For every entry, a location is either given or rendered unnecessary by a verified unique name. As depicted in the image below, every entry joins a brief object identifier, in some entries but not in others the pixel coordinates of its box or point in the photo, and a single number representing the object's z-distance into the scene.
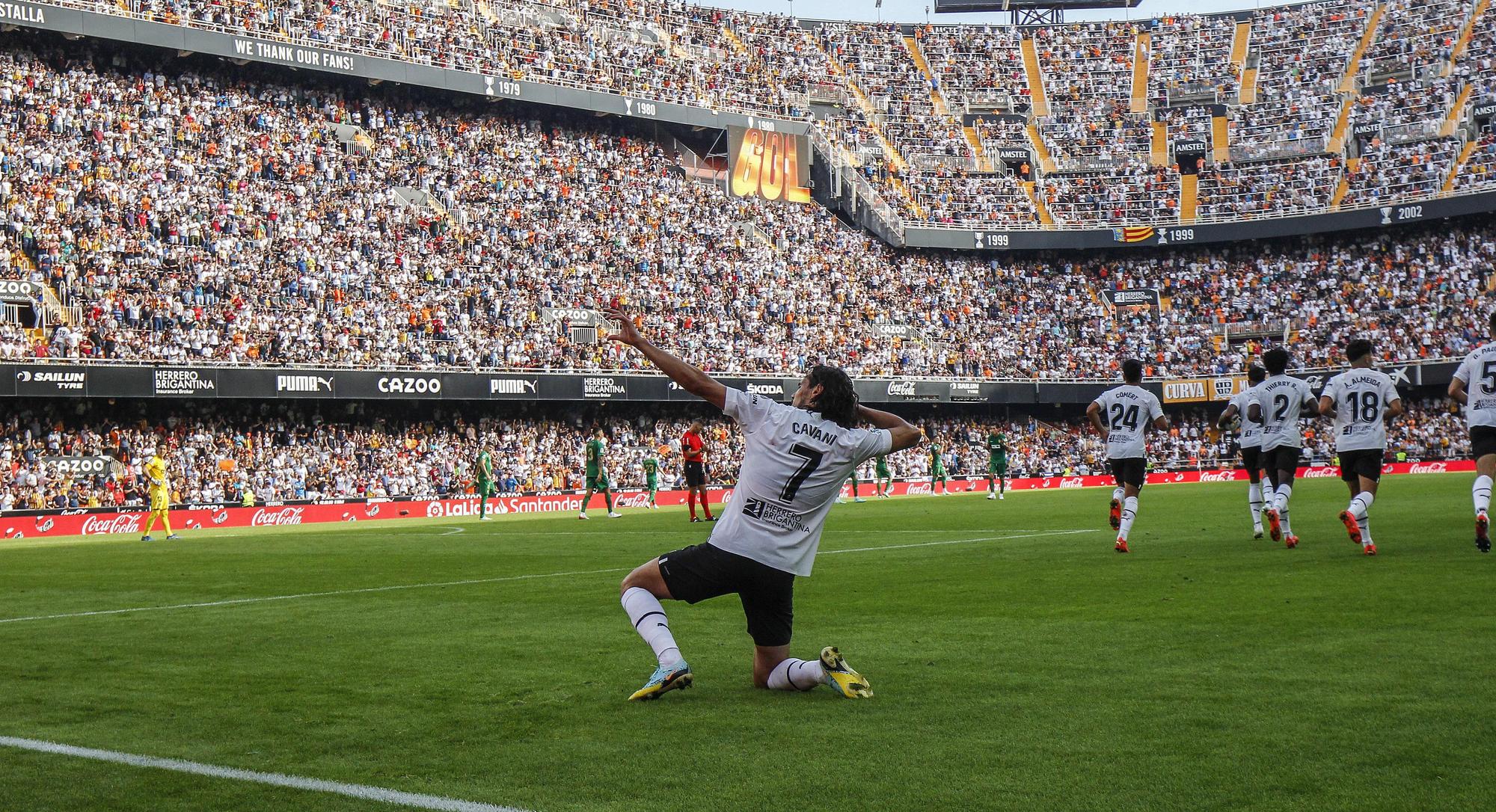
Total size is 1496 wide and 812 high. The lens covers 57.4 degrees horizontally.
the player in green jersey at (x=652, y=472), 39.19
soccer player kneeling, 7.73
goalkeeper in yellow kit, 30.31
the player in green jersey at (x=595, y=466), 33.81
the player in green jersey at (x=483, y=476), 36.50
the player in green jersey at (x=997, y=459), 41.47
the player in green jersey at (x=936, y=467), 49.78
